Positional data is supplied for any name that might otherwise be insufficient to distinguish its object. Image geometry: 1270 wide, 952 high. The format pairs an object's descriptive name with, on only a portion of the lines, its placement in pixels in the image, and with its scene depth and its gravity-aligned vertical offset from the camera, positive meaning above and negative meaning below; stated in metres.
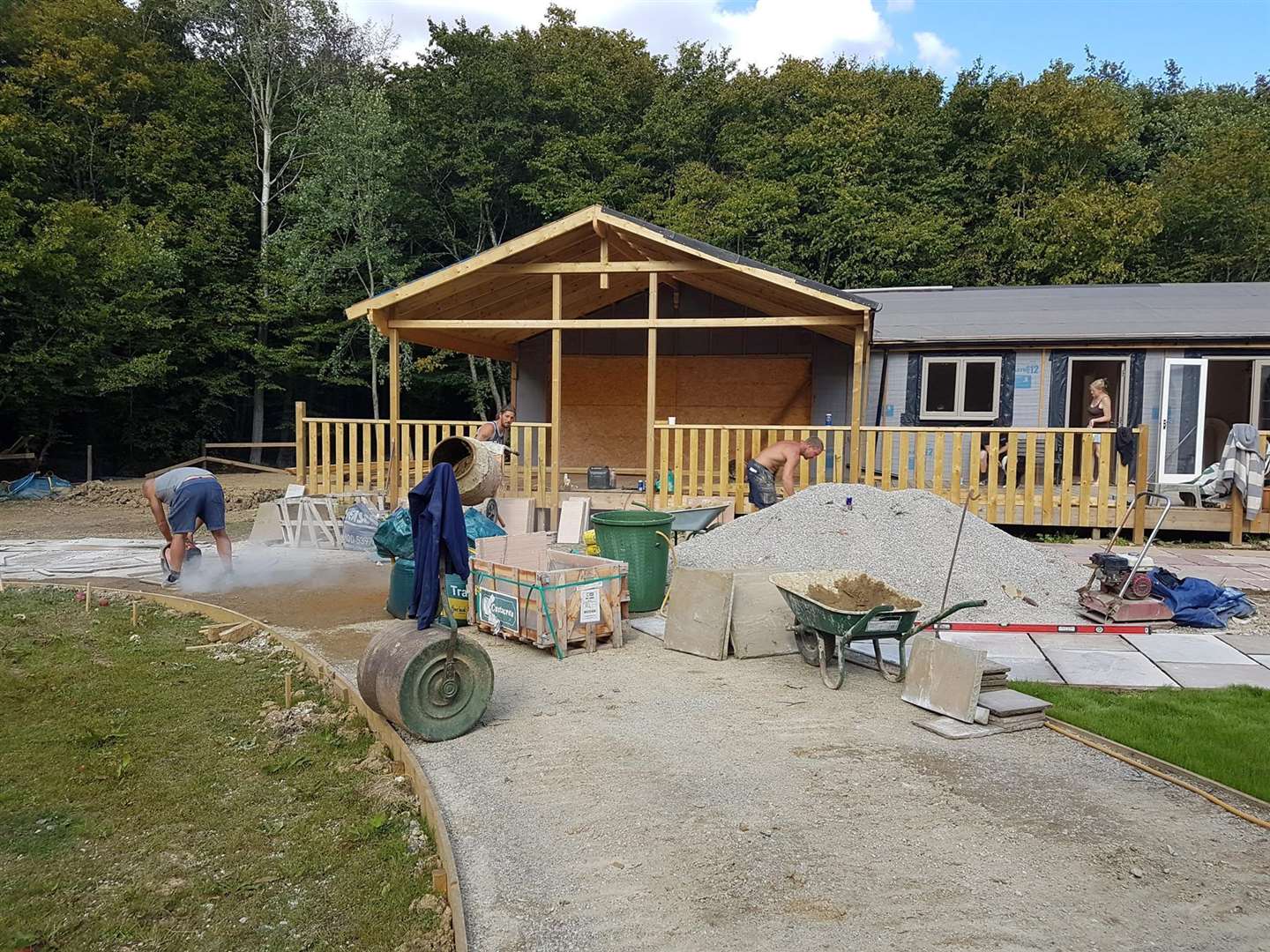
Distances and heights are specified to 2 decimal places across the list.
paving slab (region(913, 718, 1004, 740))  4.72 -1.56
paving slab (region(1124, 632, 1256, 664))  6.25 -1.50
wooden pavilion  11.05 +1.44
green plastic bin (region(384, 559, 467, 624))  7.12 -1.28
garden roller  4.61 -1.34
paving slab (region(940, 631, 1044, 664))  6.39 -1.52
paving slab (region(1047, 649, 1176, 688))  5.71 -1.53
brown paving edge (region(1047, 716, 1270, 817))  3.88 -1.55
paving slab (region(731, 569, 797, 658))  6.40 -1.33
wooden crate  6.33 -1.25
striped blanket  10.61 -0.27
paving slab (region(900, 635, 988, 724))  4.93 -1.38
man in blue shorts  8.77 -0.78
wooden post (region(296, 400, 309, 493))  12.42 -0.24
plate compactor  7.00 -1.24
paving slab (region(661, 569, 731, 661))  6.39 -1.30
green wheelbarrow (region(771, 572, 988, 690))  5.45 -1.21
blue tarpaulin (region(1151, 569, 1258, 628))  7.13 -1.29
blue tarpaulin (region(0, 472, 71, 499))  17.03 -1.27
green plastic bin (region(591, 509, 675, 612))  7.45 -0.96
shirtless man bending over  10.77 -0.37
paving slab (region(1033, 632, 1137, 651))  6.56 -1.51
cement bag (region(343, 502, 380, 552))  11.10 -1.26
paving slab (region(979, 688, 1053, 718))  4.84 -1.46
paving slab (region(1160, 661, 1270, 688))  5.68 -1.52
